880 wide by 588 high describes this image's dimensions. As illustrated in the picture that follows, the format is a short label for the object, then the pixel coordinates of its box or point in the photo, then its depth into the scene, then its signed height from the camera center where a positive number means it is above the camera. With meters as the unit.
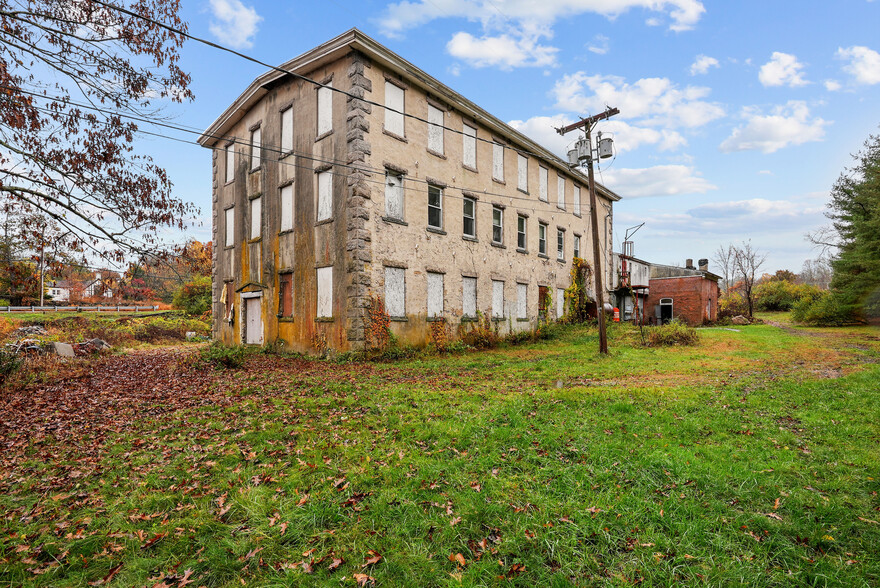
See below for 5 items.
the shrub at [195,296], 30.53 +1.02
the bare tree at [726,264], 49.89 +4.72
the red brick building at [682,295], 31.27 +0.77
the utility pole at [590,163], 15.49 +5.23
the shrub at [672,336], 18.25 -1.31
